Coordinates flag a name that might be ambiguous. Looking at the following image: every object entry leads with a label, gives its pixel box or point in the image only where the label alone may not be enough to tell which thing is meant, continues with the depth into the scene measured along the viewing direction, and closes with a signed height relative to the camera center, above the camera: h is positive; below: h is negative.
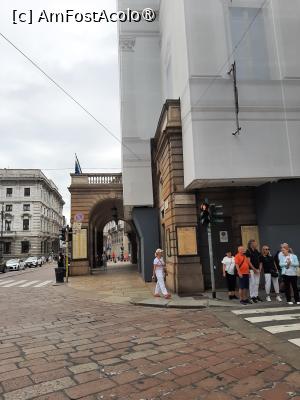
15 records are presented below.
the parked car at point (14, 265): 42.25 -0.31
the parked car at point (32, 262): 48.77 -0.12
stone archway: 26.28 +4.67
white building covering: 12.06 +5.55
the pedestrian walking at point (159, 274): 11.89 -0.58
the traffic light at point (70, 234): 21.11 +1.56
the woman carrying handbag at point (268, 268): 11.07 -0.49
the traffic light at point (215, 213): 11.25 +1.24
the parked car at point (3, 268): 36.69 -0.50
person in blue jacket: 9.98 -0.58
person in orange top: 10.42 -0.55
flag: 29.26 +7.40
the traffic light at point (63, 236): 21.72 +1.43
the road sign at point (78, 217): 21.22 +2.41
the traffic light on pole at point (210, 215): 11.16 +1.18
